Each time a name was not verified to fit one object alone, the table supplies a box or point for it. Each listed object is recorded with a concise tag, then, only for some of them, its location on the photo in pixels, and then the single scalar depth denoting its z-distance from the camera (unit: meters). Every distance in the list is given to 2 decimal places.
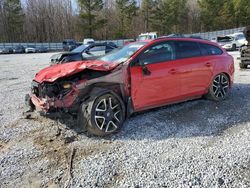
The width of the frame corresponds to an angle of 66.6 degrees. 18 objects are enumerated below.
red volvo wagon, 3.17
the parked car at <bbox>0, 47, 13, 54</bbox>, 27.92
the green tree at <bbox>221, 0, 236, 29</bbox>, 42.62
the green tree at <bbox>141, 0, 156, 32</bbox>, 39.53
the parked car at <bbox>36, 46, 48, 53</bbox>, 30.25
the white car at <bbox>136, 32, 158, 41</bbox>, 16.38
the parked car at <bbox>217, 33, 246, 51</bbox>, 16.29
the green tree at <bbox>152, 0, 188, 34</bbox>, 39.70
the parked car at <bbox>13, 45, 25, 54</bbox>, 28.96
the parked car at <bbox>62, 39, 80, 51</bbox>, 26.72
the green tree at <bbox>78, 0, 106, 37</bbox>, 36.68
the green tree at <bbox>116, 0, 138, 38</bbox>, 39.15
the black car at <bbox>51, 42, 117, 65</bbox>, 8.39
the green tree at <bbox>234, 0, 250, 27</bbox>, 42.77
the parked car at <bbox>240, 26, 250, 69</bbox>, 8.07
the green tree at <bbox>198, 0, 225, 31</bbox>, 41.63
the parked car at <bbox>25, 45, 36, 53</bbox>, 29.21
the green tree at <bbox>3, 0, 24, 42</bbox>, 36.39
